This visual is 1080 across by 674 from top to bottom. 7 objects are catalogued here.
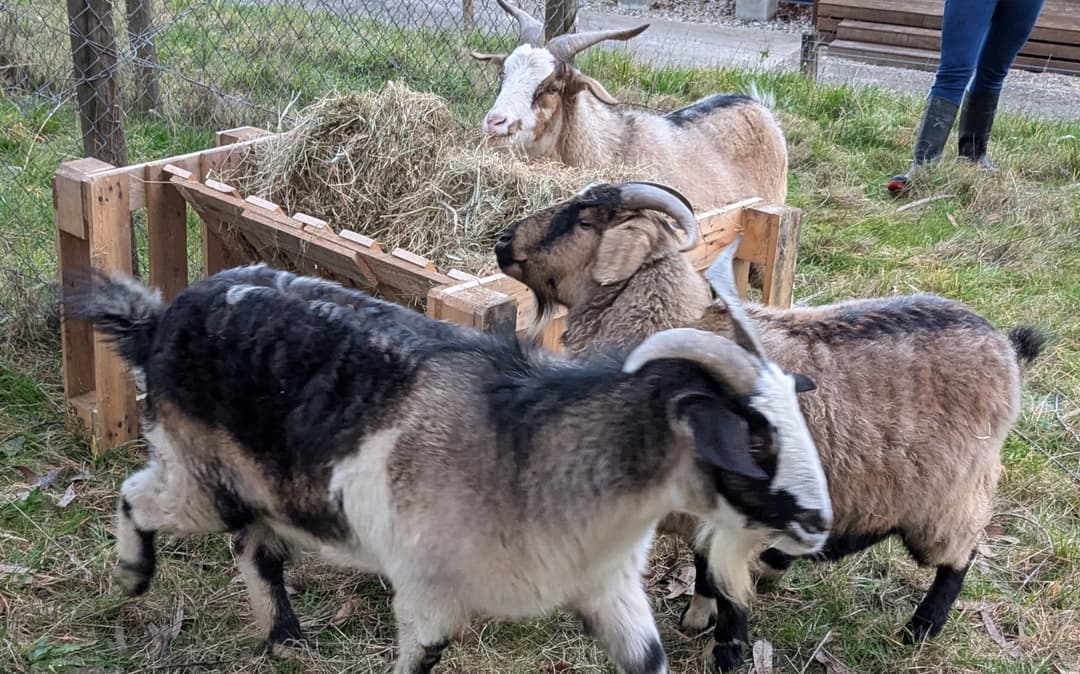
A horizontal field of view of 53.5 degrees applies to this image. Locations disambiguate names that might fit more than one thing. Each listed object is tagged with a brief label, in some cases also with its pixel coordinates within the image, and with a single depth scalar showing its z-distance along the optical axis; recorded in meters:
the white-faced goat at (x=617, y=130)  5.09
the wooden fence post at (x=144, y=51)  5.59
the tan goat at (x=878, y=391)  2.96
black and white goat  2.23
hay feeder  3.35
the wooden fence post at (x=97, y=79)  4.24
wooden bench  11.94
